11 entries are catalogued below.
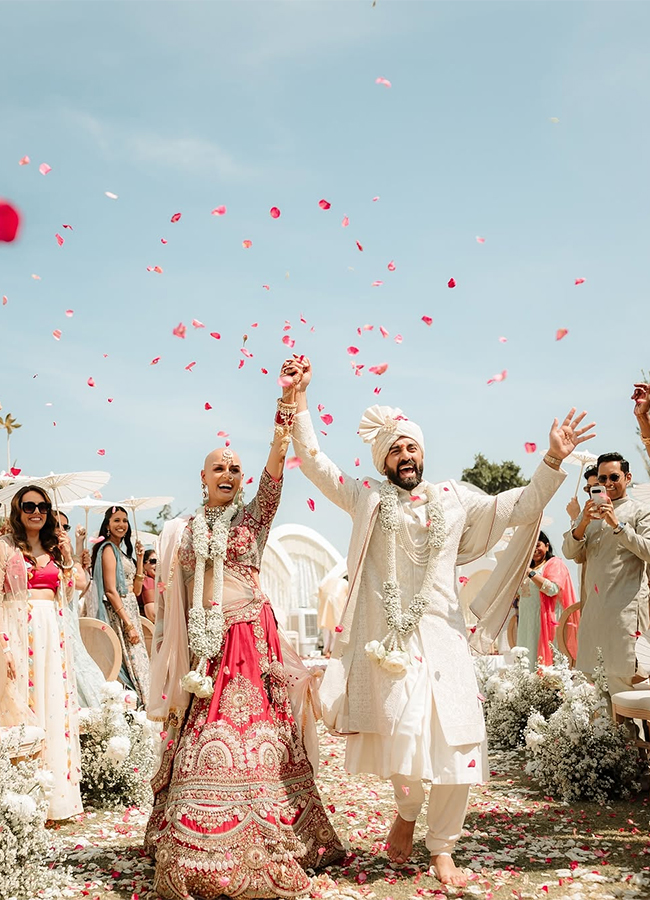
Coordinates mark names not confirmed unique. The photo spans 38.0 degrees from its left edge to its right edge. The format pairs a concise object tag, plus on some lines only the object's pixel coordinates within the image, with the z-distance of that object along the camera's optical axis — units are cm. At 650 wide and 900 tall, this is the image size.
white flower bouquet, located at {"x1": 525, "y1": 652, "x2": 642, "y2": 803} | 683
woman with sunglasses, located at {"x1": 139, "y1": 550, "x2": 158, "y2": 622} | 1249
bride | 470
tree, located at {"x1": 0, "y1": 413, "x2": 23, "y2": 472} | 933
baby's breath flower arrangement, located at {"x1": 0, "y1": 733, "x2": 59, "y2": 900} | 463
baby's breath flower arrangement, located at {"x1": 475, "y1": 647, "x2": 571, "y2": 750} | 904
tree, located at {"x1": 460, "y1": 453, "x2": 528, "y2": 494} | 4103
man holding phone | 699
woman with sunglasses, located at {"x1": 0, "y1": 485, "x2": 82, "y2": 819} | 624
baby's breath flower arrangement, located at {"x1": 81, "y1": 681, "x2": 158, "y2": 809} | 704
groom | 486
